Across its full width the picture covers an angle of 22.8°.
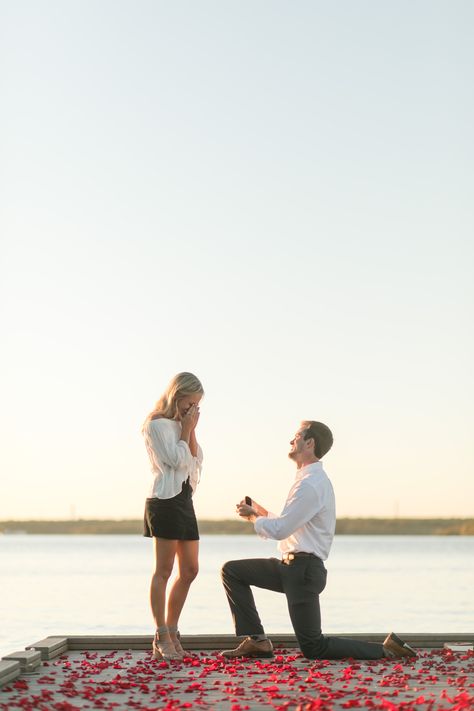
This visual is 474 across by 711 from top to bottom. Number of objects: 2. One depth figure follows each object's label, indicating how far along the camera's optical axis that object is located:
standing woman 7.05
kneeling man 6.97
